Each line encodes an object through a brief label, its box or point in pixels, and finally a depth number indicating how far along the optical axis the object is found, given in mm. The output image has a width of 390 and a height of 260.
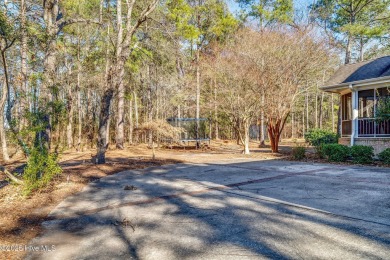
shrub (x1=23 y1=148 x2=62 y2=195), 5242
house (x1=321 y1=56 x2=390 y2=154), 11086
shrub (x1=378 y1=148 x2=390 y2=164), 9066
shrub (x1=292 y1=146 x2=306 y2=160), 11141
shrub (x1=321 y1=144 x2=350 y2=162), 10070
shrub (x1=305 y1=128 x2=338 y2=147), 15289
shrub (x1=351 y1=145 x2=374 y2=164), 9532
